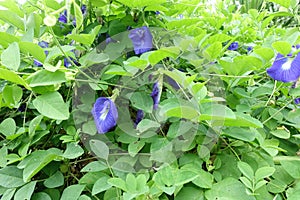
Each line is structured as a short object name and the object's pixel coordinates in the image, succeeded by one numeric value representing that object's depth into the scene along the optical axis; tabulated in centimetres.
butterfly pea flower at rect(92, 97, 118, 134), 60
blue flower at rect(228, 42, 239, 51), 103
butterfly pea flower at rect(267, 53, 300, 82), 61
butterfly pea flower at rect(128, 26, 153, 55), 70
